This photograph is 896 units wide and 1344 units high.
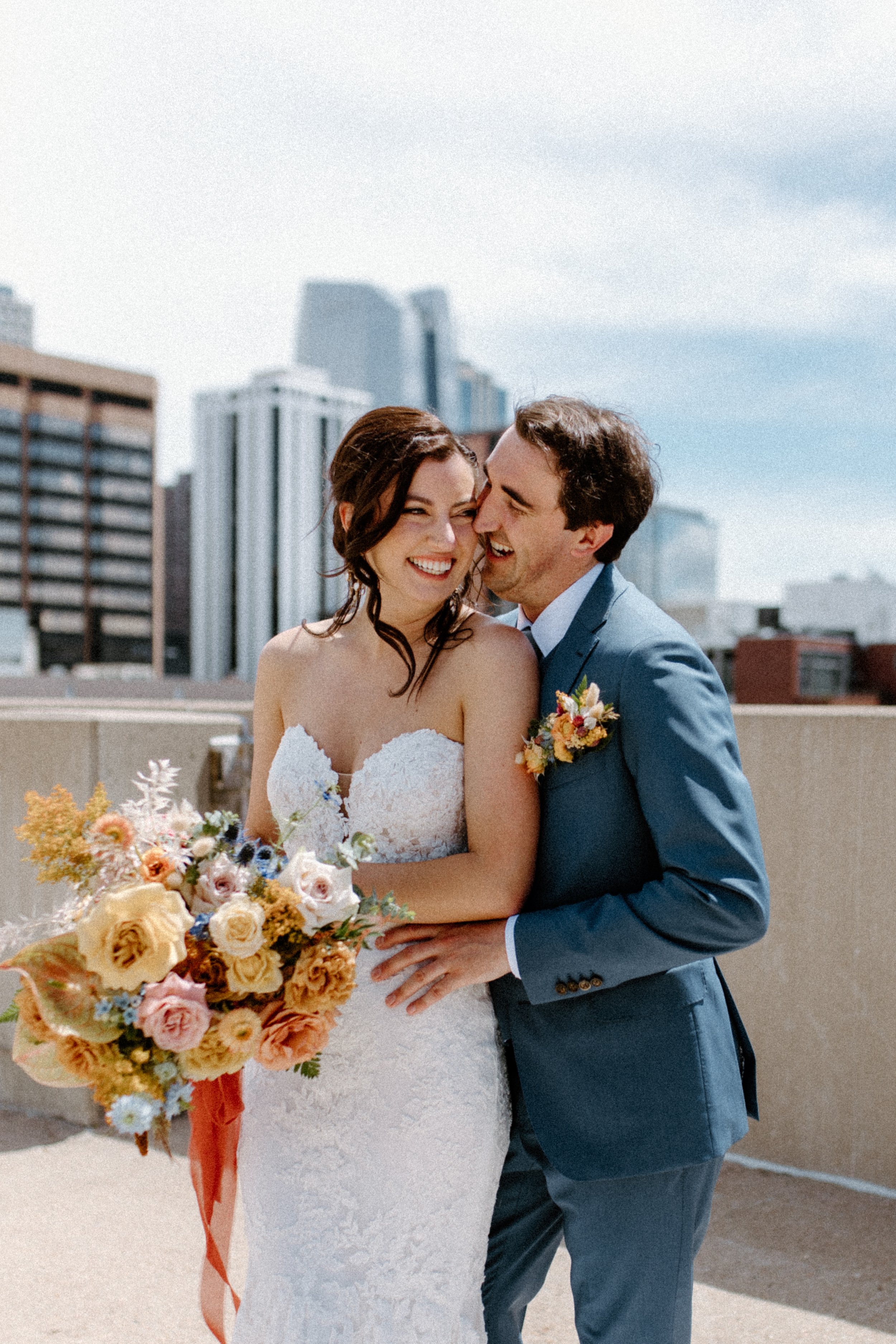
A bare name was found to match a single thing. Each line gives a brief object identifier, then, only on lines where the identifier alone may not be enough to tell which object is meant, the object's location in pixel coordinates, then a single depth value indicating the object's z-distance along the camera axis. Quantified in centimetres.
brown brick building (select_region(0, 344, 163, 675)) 11394
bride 239
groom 219
